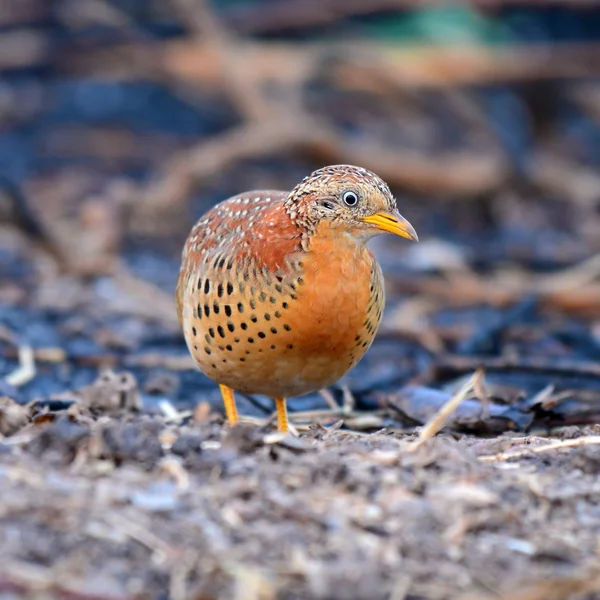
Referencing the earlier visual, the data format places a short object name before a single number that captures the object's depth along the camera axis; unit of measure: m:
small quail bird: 8.18
